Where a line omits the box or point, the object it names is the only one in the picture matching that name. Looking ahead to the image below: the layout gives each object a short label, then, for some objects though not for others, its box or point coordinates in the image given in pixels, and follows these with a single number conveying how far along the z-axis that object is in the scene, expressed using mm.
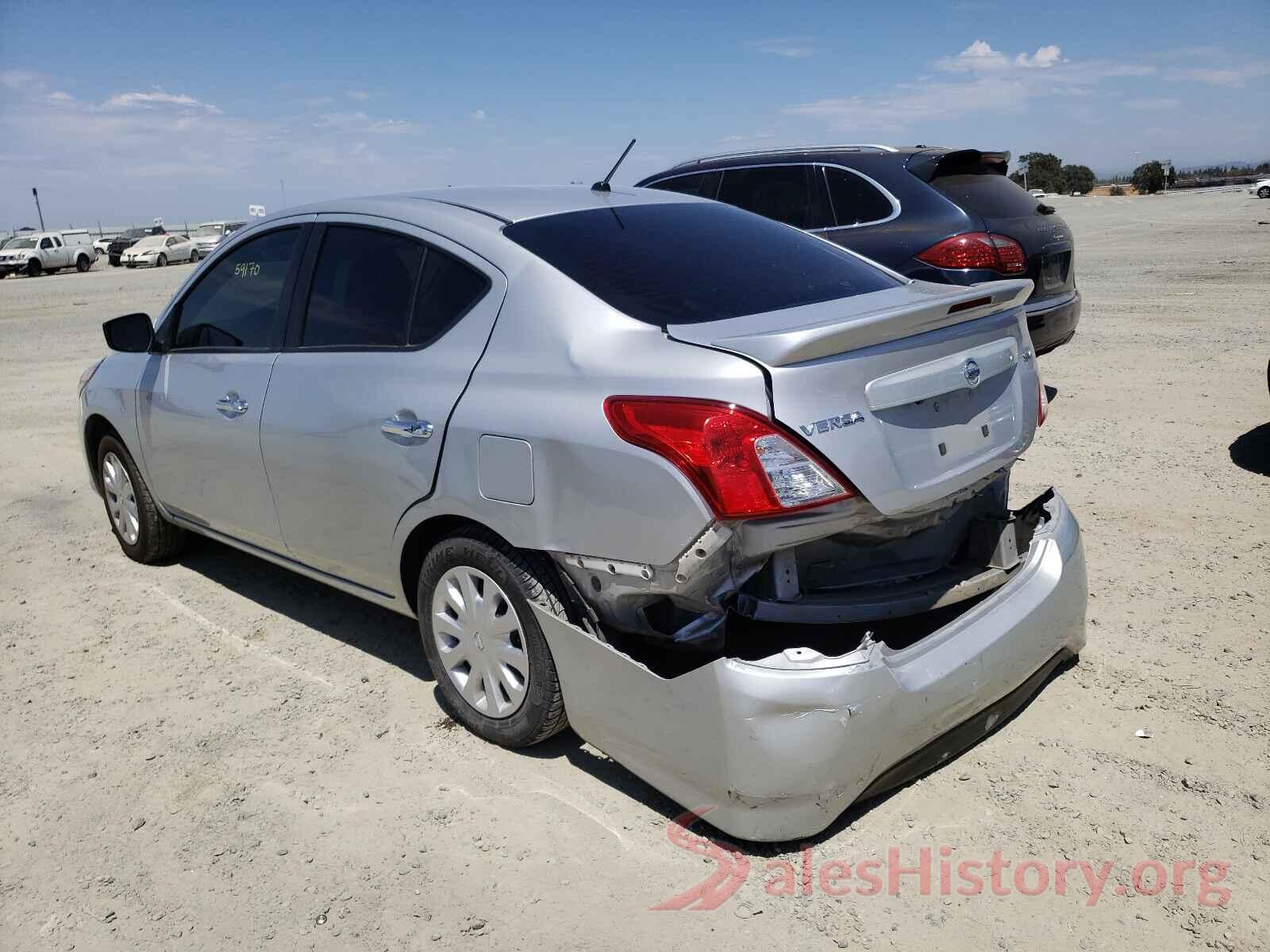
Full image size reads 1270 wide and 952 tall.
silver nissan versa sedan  2506
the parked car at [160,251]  39281
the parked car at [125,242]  43781
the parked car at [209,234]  41656
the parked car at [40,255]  36688
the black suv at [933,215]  6590
